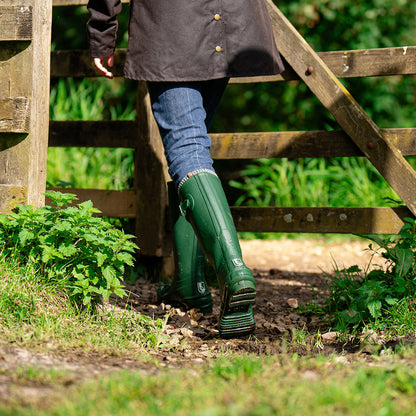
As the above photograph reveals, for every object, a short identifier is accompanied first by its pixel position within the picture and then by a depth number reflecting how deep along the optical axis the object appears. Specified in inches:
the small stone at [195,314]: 196.4
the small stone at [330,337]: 173.3
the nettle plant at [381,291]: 168.8
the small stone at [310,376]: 113.7
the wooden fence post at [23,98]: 185.2
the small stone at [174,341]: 166.6
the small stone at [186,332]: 178.7
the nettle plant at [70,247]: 164.4
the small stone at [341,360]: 137.8
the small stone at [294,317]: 201.5
